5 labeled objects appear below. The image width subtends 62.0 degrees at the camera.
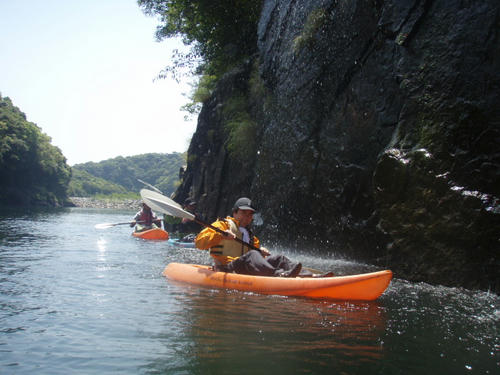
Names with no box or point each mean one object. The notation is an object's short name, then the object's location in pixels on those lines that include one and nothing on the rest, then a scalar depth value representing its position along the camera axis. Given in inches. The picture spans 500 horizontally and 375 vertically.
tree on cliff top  642.8
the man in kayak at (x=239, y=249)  215.0
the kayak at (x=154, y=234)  562.3
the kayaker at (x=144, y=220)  609.6
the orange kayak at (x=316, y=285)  186.1
